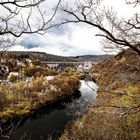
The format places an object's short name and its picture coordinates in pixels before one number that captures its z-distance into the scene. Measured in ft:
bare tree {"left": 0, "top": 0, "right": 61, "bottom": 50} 4.79
